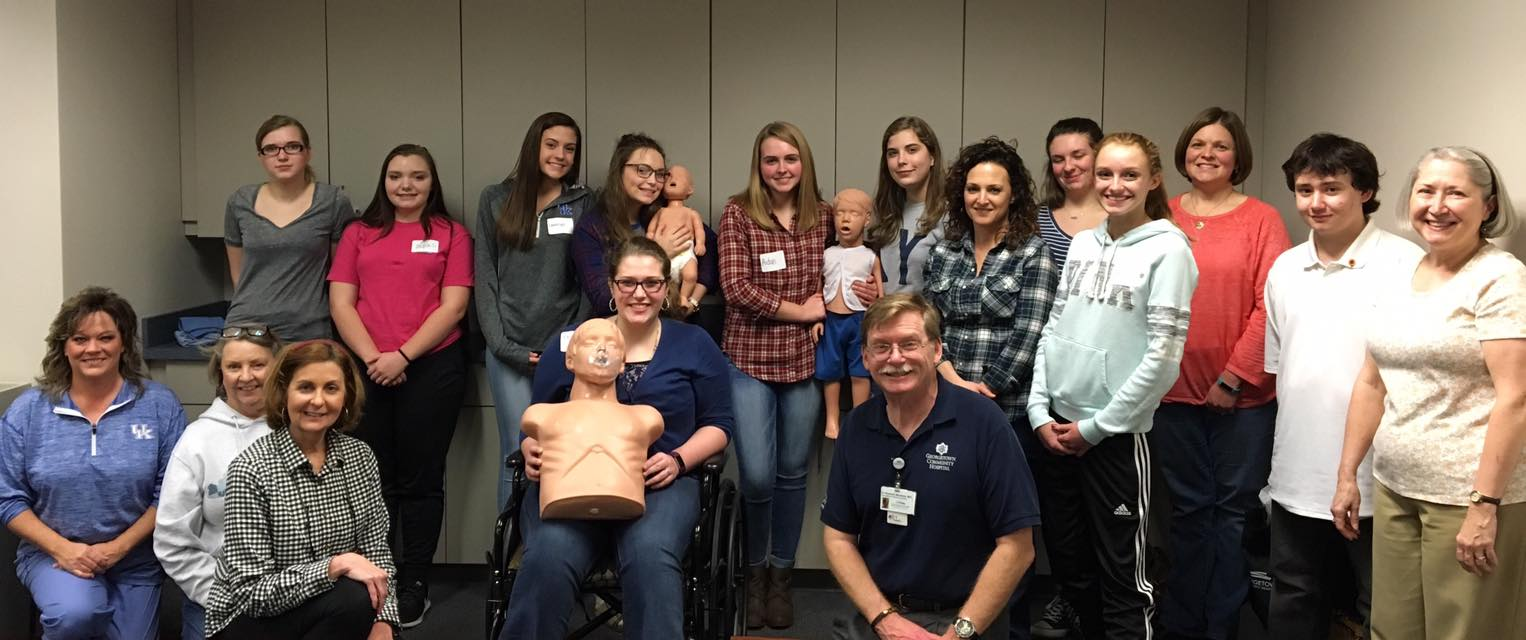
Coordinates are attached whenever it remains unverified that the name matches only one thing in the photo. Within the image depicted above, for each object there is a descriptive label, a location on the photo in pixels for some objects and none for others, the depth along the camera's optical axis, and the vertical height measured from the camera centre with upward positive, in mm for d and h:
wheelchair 2980 -779
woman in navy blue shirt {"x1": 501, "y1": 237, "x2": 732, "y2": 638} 2920 -532
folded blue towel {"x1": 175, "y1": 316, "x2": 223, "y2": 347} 4340 -276
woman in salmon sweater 3516 -374
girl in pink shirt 4047 -234
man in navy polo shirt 2514 -505
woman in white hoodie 2973 -535
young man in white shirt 2943 -218
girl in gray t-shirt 4043 +61
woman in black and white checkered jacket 2723 -623
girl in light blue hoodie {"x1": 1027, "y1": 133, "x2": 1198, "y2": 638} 3039 -236
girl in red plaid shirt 3828 -123
